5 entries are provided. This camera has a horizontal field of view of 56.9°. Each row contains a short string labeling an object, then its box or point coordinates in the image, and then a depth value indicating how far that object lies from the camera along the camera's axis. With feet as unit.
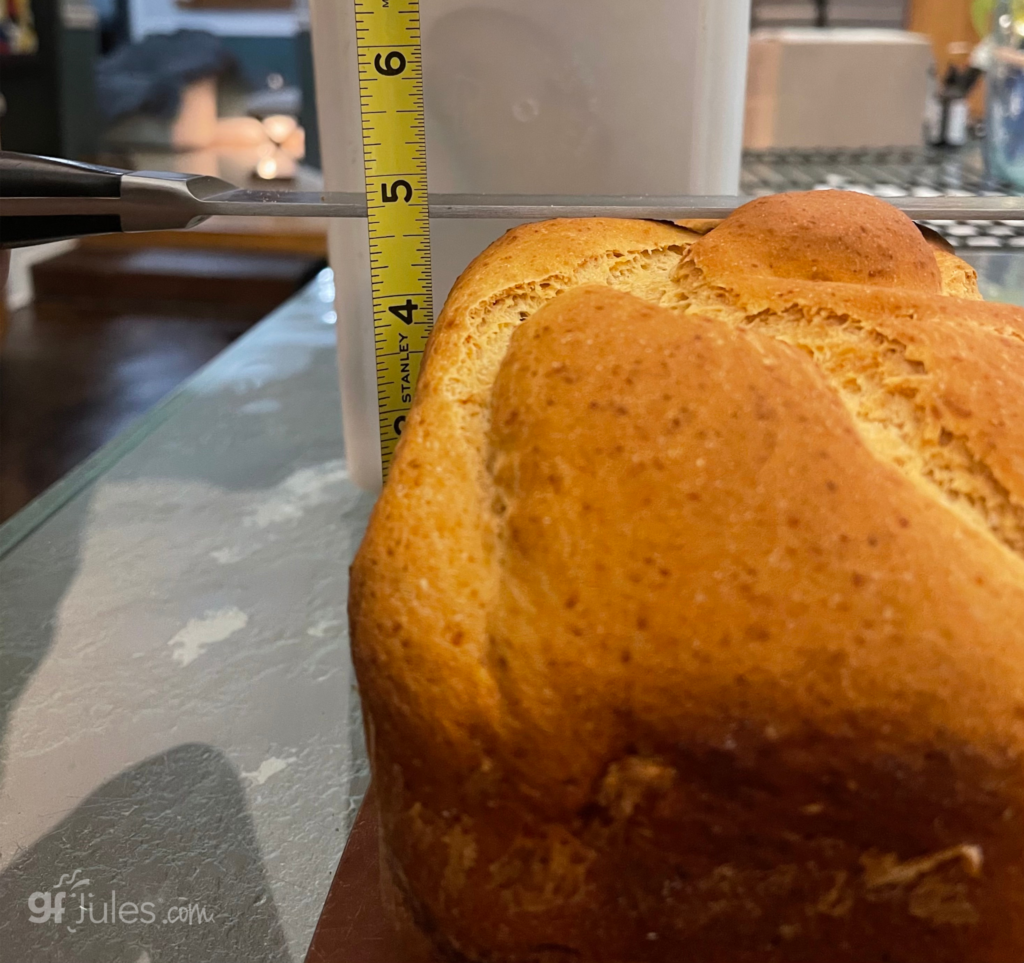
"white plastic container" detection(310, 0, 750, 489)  0.85
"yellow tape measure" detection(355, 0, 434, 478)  0.64
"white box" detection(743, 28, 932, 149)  1.85
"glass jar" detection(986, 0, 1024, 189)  1.58
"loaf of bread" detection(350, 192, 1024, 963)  0.40
